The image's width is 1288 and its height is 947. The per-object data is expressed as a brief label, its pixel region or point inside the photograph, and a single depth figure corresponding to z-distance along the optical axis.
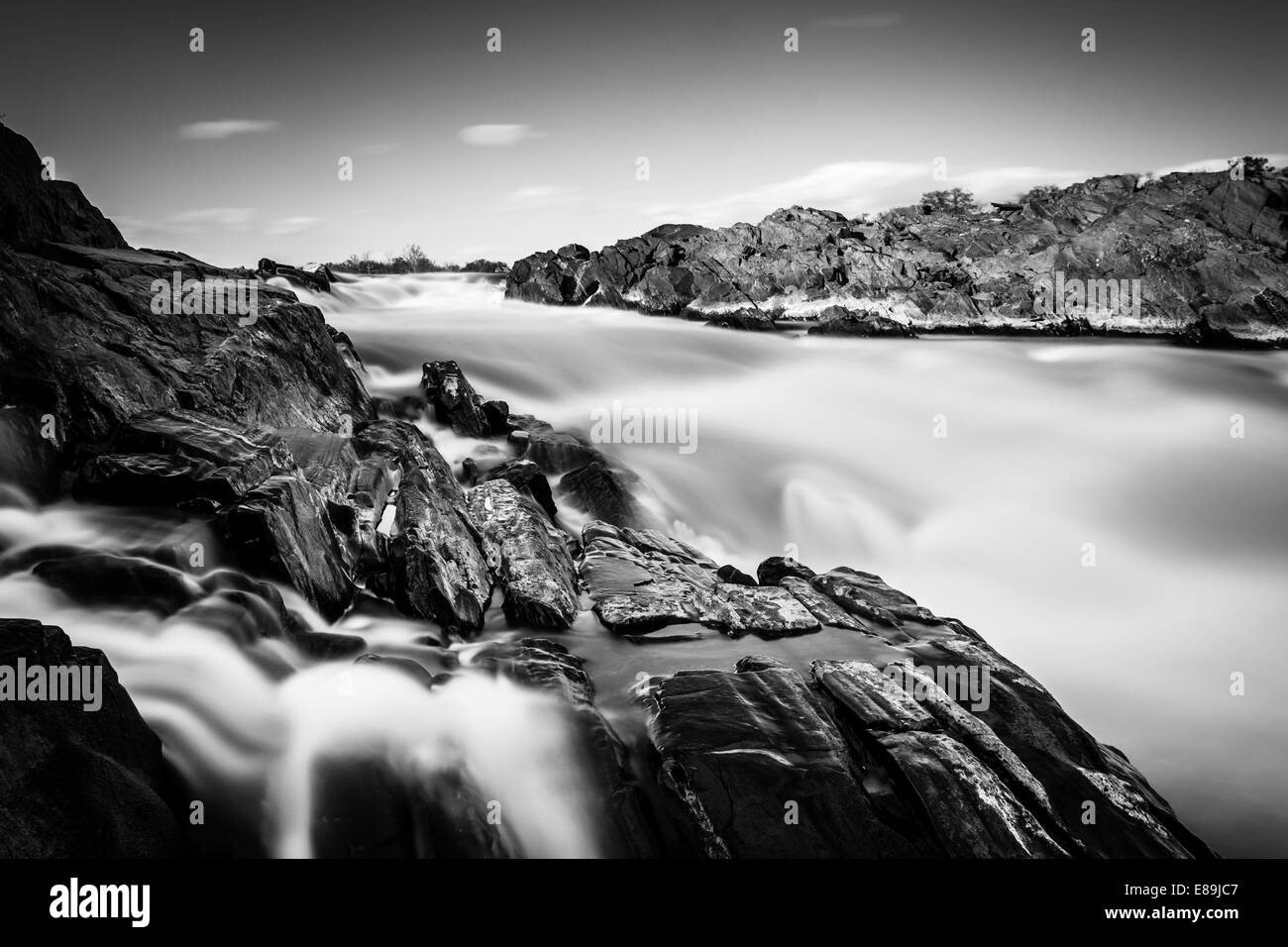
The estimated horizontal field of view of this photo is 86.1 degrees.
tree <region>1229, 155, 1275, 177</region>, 38.66
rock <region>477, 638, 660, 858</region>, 4.78
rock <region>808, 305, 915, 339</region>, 32.25
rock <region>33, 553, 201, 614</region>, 5.48
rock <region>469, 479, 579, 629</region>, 7.48
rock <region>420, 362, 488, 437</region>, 12.70
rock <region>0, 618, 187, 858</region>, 3.59
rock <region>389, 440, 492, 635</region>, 7.12
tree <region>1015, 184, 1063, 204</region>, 46.60
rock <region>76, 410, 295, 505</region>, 6.49
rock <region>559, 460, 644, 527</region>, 10.91
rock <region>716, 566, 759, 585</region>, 8.98
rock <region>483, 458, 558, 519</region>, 10.22
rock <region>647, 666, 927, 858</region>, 4.47
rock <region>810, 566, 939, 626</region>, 8.05
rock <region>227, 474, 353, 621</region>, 6.26
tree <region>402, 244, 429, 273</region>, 44.94
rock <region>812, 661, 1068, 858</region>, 4.56
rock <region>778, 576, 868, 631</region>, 7.69
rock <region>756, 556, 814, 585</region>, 9.12
